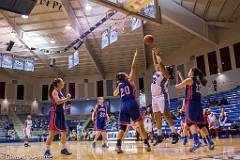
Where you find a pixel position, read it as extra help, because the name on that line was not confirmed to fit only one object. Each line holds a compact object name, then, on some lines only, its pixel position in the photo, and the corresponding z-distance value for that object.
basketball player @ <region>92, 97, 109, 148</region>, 8.36
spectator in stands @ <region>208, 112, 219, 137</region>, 12.86
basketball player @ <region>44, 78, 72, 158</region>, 5.11
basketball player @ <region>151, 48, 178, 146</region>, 5.39
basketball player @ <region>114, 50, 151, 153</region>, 4.99
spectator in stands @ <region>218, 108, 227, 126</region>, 13.34
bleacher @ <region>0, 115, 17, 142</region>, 22.37
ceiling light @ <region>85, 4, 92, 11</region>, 15.79
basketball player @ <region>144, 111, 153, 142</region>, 12.24
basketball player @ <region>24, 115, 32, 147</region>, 14.03
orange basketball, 5.48
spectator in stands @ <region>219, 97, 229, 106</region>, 15.98
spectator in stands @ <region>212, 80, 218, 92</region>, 20.27
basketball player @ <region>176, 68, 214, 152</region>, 4.89
